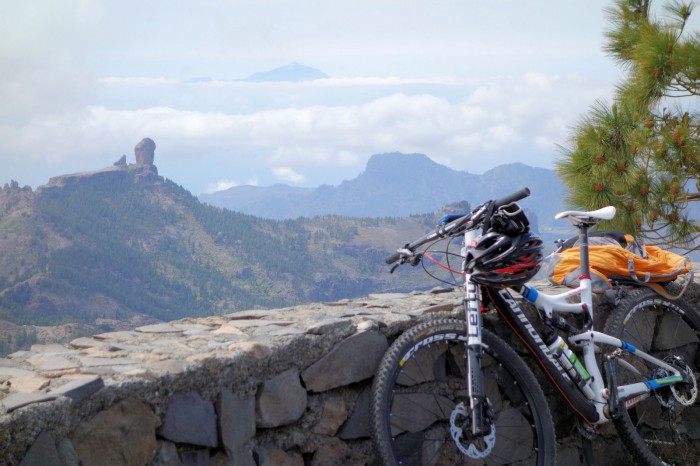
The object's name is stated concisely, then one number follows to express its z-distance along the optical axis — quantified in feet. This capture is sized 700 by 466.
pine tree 30.58
